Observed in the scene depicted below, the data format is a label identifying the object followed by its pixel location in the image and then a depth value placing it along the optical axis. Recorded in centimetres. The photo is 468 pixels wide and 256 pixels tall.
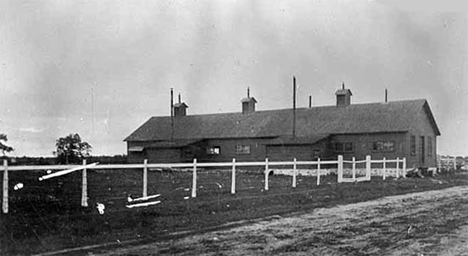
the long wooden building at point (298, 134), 3991
